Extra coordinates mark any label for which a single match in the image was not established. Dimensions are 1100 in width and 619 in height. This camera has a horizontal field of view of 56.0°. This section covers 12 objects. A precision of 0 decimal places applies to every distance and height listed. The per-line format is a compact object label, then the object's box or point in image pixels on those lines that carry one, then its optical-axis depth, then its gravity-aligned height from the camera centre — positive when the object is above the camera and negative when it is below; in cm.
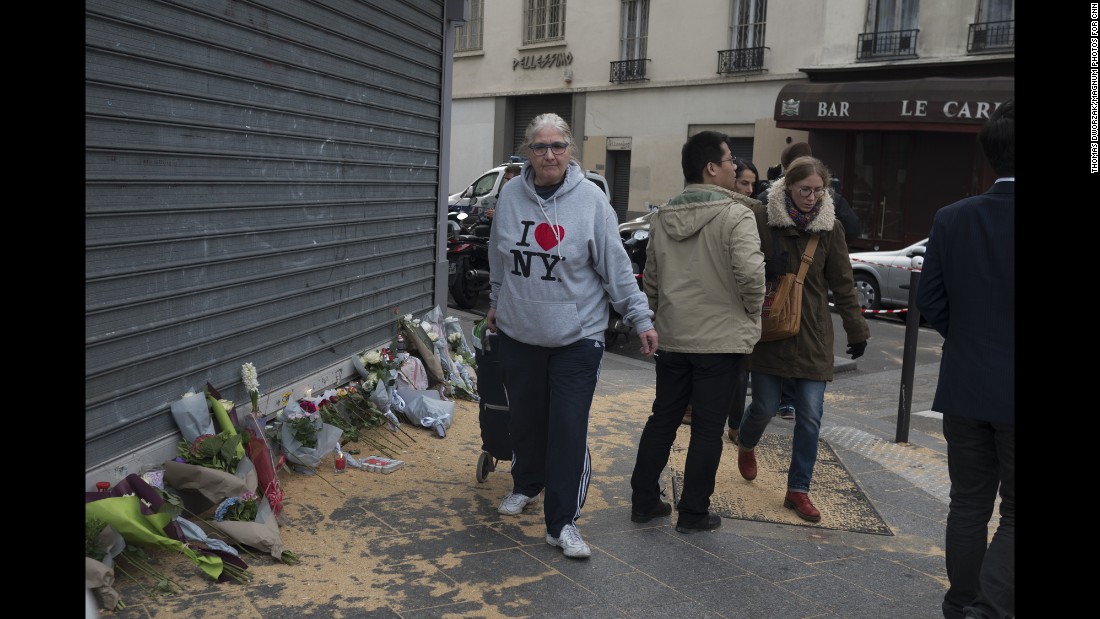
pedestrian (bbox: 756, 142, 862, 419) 644 -12
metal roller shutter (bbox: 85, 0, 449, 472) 416 -10
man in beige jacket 460 -52
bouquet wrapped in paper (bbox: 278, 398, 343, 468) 511 -130
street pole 705 -122
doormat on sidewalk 517 -162
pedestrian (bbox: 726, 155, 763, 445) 664 -129
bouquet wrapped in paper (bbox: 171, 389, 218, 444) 457 -109
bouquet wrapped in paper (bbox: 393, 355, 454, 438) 627 -139
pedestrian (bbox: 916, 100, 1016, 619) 341 -53
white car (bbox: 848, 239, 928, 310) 1477 -113
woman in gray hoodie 441 -47
